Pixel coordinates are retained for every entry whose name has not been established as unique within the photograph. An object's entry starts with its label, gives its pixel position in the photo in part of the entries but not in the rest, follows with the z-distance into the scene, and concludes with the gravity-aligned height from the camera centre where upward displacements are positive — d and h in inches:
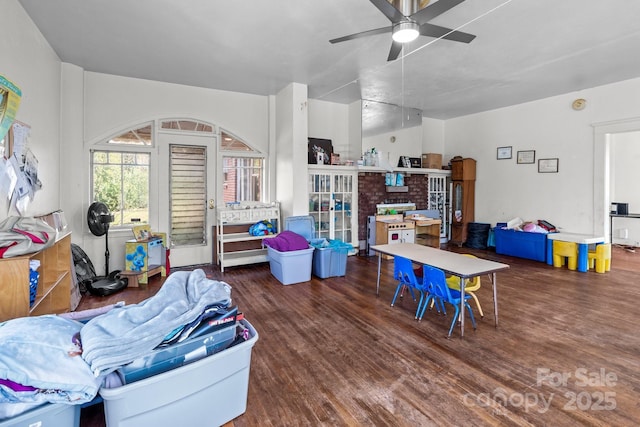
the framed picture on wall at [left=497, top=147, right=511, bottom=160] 284.8 +51.5
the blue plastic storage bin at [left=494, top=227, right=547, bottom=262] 242.8 -26.7
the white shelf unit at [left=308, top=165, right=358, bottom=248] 258.1 +6.0
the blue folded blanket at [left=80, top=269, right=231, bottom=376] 60.6 -24.5
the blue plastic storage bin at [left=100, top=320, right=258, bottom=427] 60.6 -38.4
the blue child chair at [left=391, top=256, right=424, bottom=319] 138.2 -28.6
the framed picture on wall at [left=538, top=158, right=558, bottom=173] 254.7 +36.3
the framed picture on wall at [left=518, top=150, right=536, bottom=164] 268.2 +45.6
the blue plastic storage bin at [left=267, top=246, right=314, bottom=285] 189.6 -33.7
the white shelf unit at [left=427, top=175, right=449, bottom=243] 323.0 +11.9
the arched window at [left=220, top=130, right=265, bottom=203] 239.9 +29.4
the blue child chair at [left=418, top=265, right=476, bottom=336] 123.1 -31.2
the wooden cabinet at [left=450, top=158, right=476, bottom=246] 311.3 +14.7
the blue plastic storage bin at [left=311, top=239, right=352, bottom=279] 202.4 -32.2
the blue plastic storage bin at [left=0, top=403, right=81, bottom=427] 52.7 -36.0
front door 221.0 +9.8
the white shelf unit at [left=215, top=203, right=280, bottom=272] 223.1 -18.8
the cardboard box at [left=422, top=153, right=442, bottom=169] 311.9 +48.3
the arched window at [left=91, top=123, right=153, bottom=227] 204.1 +22.2
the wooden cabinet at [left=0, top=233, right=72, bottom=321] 82.2 -23.1
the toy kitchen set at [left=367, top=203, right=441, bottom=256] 259.8 -13.5
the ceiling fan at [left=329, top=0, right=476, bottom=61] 104.2 +67.3
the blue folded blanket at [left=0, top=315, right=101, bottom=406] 53.7 -28.0
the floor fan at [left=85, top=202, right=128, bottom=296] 174.8 -13.7
